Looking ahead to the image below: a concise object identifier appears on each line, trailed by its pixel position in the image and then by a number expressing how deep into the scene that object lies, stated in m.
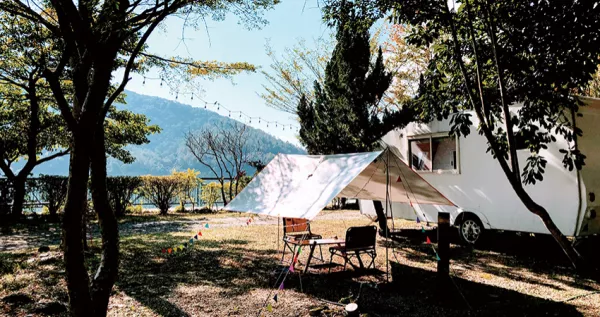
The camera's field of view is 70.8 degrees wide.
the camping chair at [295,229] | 7.07
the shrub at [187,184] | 15.98
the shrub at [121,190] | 14.14
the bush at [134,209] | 15.11
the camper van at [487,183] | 6.23
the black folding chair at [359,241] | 5.83
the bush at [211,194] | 16.89
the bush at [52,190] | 12.99
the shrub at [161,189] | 15.26
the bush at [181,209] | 16.33
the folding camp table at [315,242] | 5.91
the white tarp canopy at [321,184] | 5.25
